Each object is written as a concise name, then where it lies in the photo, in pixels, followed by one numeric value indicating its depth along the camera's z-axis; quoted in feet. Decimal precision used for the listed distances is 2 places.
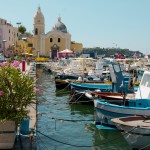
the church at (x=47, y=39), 344.08
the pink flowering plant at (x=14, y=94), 32.76
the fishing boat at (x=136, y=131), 38.01
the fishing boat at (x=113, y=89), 63.05
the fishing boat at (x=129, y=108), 49.06
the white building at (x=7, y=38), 294.66
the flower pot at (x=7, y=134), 32.45
